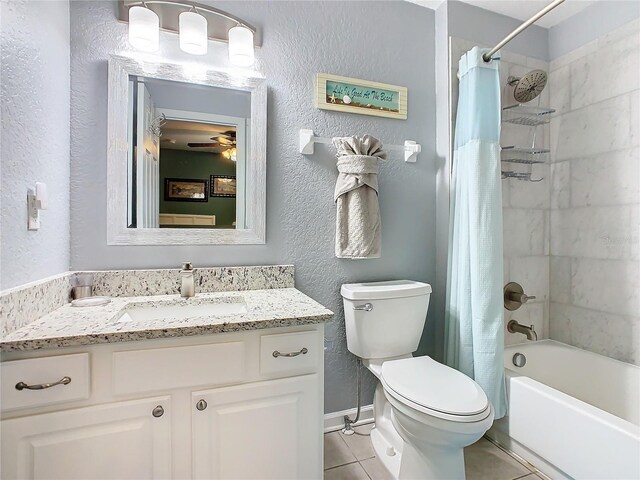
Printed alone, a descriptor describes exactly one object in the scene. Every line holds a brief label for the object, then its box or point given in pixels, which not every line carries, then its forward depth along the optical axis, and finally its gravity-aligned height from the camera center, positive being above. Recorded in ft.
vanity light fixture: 4.44 +3.05
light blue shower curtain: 5.15 +0.01
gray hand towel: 5.23 +0.62
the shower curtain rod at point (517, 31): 4.17 +3.04
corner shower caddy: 6.29 +2.32
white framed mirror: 4.59 +1.19
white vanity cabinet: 2.83 -1.74
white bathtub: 3.76 -2.53
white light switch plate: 3.51 +0.23
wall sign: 5.53 +2.50
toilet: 3.76 -1.97
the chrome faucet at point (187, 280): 4.48 -0.64
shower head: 5.92 +2.86
